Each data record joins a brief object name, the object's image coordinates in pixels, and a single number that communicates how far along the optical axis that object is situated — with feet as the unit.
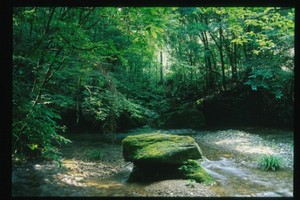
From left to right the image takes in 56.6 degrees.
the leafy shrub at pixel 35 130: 14.12
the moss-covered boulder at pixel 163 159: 21.59
